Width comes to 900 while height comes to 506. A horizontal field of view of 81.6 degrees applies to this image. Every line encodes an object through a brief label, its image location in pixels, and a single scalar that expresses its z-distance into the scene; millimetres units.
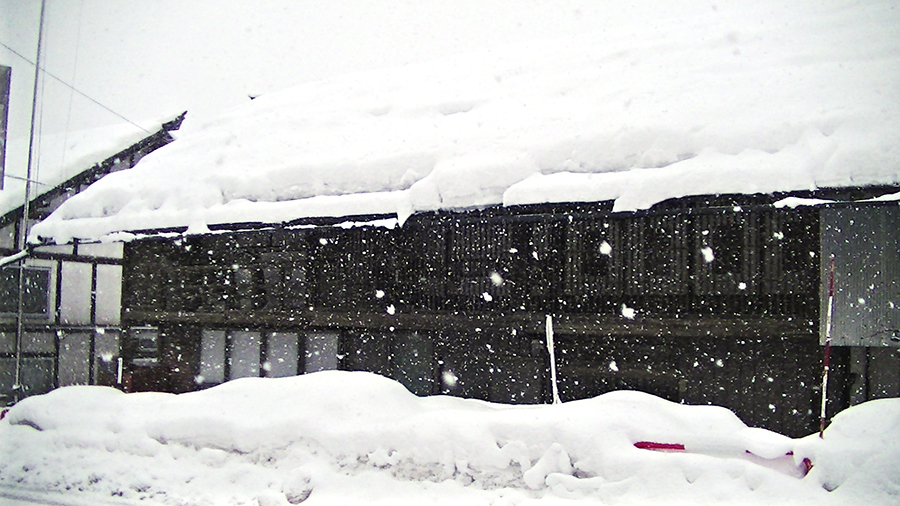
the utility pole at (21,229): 7182
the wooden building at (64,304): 11852
